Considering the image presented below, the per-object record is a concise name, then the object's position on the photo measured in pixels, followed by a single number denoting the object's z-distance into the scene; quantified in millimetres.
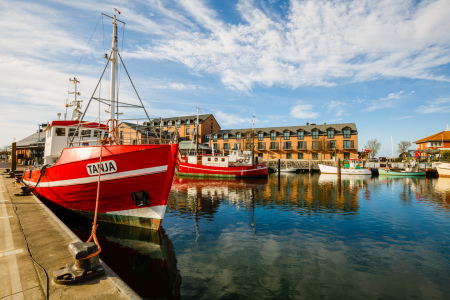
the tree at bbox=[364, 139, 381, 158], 73188
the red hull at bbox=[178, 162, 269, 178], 35406
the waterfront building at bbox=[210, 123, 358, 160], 54044
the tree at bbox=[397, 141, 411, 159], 69369
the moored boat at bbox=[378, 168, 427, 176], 41188
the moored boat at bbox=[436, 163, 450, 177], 39112
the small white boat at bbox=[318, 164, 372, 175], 42812
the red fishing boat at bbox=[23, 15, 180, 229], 9062
